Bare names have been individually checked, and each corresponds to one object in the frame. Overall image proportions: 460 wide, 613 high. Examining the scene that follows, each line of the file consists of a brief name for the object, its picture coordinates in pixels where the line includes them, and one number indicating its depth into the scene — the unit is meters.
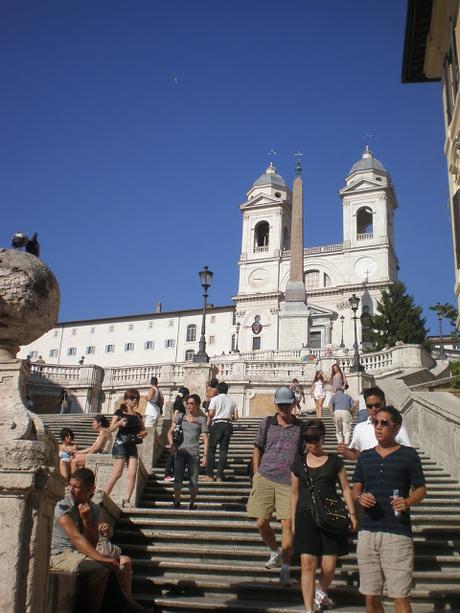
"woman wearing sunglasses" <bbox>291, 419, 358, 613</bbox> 5.75
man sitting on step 5.45
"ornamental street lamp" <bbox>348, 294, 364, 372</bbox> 25.26
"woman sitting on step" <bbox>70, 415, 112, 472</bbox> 9.20
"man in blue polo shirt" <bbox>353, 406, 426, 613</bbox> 5.02
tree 47.81
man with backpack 6.86
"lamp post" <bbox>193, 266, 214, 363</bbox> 23.44
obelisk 46.41
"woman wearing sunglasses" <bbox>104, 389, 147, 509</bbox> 9.20
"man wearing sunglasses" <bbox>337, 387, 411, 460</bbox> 7.20
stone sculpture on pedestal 4.12
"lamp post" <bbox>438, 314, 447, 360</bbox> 38.30
